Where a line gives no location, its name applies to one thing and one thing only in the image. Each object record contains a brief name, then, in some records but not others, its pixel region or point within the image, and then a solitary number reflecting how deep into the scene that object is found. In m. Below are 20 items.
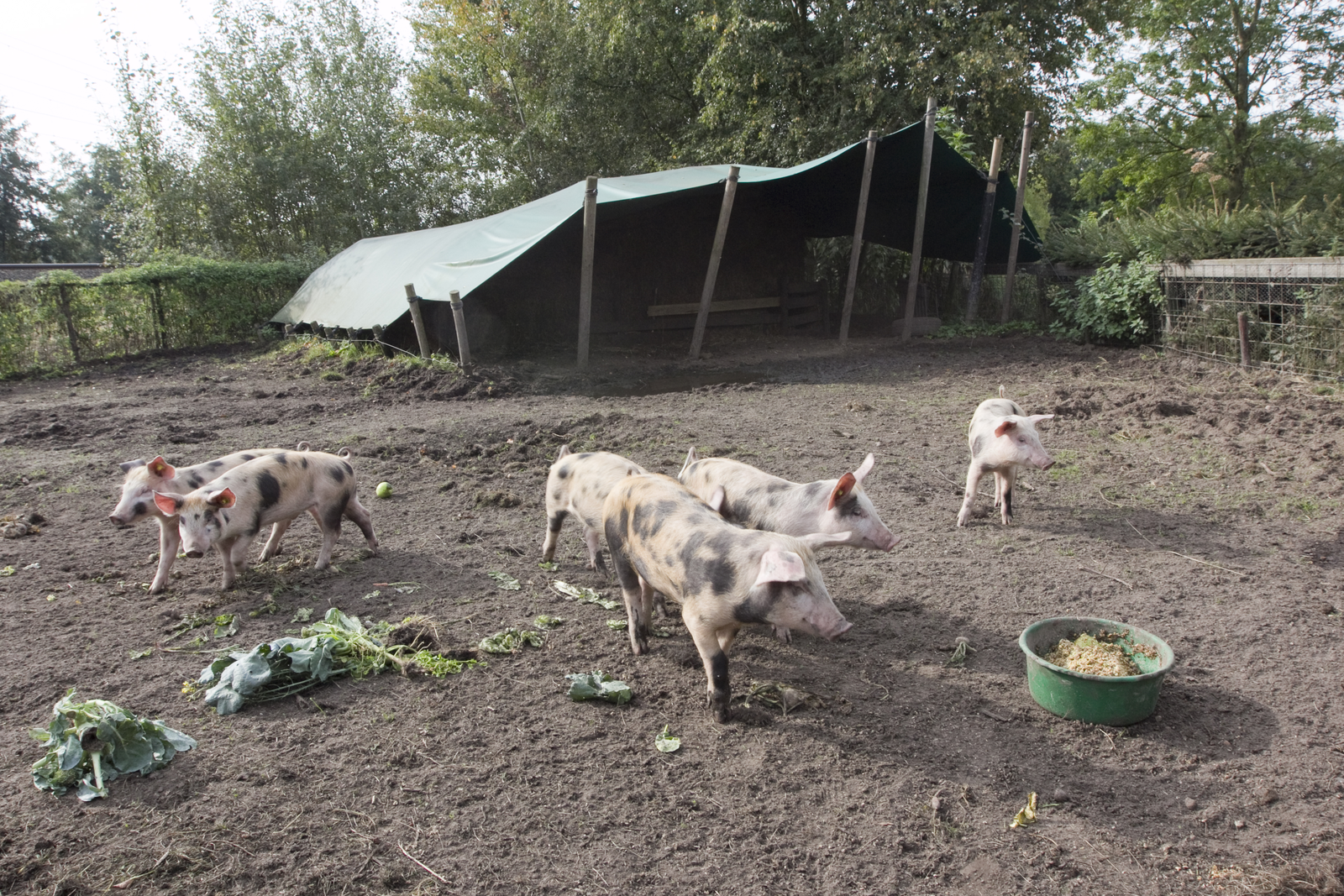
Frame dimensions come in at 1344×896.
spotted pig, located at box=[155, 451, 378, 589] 4.80
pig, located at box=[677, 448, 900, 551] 4.27
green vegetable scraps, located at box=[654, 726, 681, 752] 3.39
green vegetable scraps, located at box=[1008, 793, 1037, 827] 2.92
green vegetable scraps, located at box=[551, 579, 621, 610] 4.73
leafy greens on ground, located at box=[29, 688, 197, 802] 3.08
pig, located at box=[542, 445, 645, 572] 4.68
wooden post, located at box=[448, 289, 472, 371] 11.28
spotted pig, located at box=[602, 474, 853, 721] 3.29
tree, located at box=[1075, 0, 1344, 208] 23.61
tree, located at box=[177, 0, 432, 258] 24.98
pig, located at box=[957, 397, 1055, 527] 5.55
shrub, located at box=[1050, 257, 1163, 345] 12.67
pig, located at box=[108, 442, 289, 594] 5.08
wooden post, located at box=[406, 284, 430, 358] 12.39
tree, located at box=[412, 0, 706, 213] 24.08
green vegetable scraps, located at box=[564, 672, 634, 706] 3.71
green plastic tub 3.36
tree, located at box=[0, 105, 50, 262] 44.50
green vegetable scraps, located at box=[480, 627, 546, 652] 4.19
